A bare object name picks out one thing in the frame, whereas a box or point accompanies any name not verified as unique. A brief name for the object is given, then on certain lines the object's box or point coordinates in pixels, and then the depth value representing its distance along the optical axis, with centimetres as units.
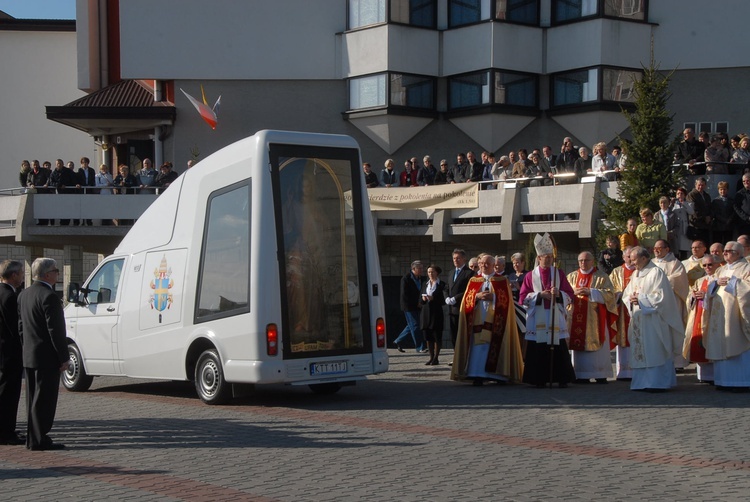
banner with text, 2706
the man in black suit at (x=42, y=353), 1009
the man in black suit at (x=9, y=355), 1059
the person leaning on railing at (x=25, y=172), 3125
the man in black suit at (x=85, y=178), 3060
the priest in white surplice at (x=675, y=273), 1599
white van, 1284
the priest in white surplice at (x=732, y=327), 1423
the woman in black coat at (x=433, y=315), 1934
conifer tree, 2252
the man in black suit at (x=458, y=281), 1814
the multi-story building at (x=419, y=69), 3198
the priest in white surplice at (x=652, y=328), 1439
